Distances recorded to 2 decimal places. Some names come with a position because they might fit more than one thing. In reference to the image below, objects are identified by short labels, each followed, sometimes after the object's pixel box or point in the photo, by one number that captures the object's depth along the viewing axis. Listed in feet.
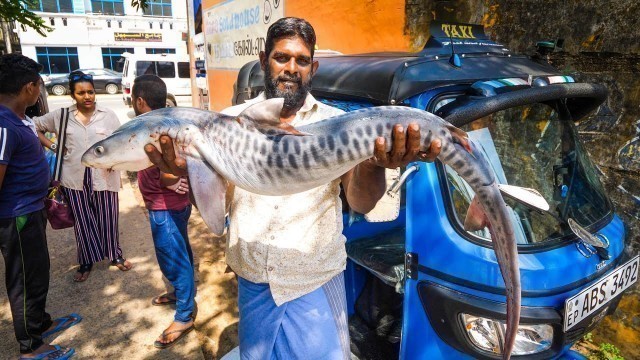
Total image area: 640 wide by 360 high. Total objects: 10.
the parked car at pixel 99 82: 84.48
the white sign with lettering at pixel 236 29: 25.11
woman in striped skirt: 14.60
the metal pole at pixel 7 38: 50.06
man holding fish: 6.68
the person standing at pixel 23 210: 10.27
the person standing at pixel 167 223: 11.41
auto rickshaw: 6.63
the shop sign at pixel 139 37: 119.75
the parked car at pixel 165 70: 57.88
